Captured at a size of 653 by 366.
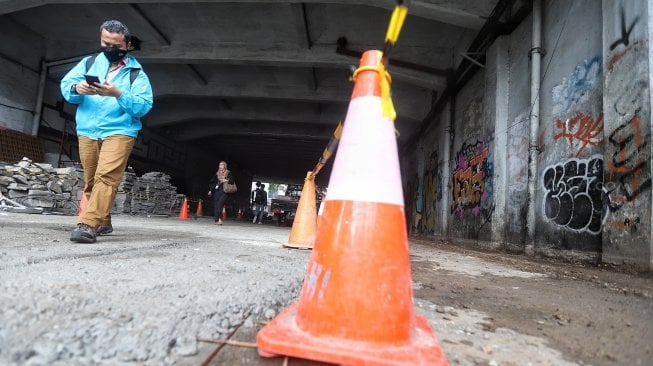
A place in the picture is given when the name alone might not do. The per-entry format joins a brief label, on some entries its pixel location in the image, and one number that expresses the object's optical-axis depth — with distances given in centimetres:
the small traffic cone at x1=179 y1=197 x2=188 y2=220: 1193
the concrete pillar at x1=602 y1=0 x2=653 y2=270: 348
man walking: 308
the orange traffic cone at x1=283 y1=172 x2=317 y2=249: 427
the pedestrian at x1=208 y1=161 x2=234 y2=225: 943
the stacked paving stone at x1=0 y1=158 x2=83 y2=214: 762
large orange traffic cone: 106
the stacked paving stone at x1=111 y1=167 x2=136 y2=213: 1038
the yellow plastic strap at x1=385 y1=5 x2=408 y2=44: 126
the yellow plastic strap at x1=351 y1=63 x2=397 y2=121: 142
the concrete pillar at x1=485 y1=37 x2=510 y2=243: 649
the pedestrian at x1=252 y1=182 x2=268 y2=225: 1502
